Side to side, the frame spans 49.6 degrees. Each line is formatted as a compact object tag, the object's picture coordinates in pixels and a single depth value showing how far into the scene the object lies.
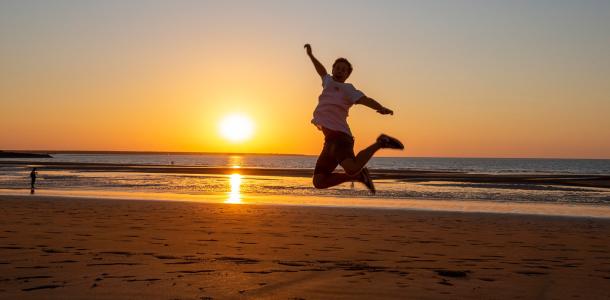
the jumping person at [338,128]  7.93
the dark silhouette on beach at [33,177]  31.27
